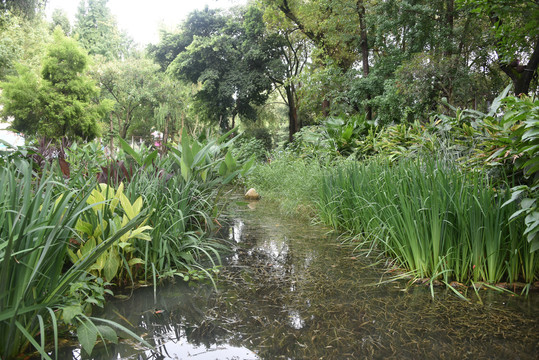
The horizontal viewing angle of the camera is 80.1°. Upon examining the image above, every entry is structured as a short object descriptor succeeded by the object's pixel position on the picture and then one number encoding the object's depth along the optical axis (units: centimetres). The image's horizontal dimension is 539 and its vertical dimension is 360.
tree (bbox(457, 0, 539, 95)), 492
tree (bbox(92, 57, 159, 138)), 2139
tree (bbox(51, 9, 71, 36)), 2910
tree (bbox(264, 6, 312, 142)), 1505
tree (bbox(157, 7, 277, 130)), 1658
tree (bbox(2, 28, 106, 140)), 1270
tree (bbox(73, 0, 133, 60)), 2719
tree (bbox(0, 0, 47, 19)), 1257
